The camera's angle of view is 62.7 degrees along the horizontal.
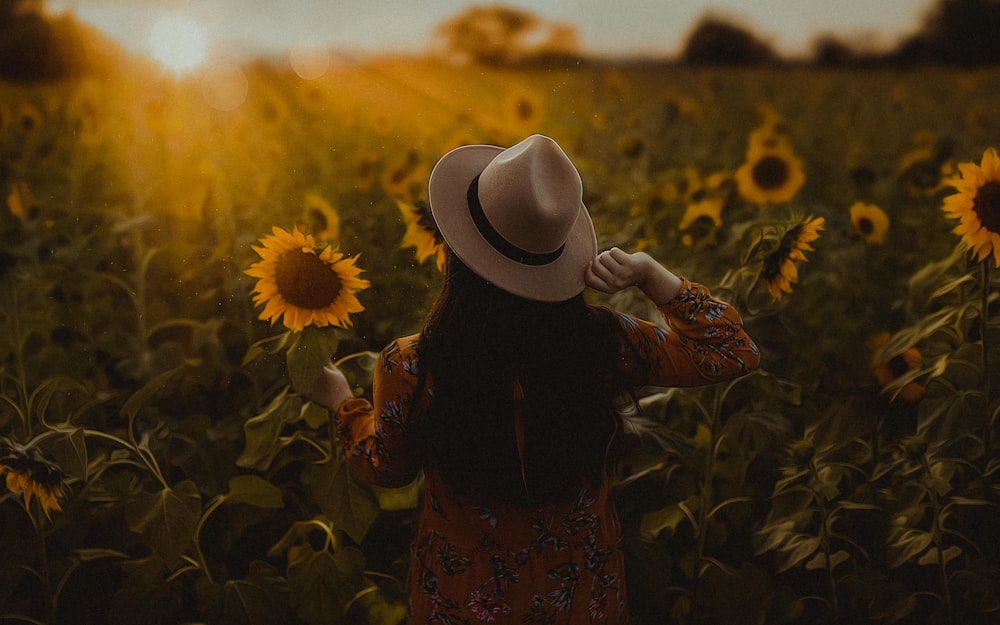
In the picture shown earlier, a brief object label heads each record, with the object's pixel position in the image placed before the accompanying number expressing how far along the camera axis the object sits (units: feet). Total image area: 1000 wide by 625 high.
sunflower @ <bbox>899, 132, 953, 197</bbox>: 8.66
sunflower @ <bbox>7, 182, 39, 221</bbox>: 7.78
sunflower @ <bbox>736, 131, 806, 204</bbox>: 8.28
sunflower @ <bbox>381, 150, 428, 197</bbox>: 8.35
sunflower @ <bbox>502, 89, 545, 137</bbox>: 11.99
